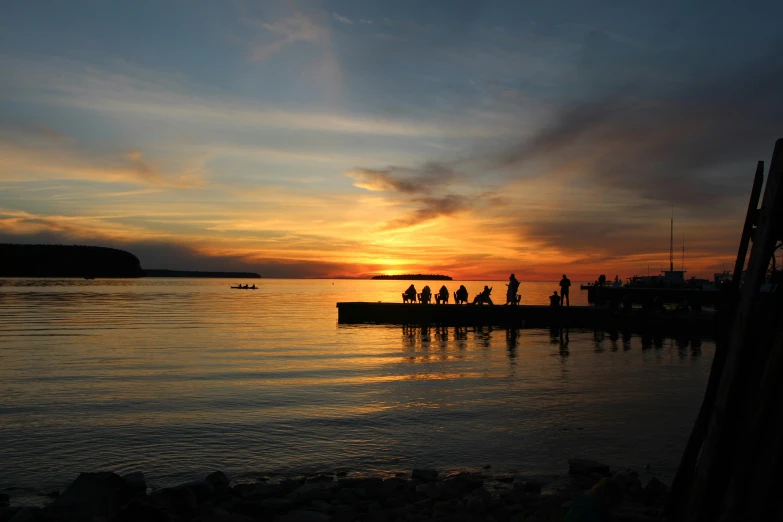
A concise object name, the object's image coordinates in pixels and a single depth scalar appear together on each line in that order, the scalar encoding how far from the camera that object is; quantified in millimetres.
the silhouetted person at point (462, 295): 48422
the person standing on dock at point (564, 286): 43147
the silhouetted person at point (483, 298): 47706
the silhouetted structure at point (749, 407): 5953
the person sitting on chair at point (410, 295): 50406
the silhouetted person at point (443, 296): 47844
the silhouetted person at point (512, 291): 44466
